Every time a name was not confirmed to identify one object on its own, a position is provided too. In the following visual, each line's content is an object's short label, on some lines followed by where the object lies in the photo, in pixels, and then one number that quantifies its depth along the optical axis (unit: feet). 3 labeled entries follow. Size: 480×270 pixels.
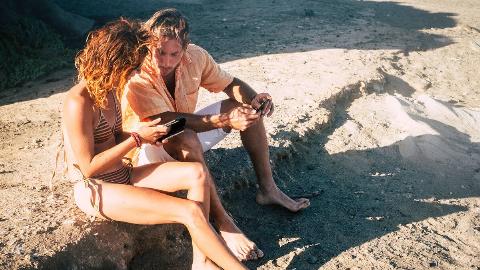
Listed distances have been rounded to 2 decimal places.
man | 9.62
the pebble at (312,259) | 10.35
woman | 7.89
